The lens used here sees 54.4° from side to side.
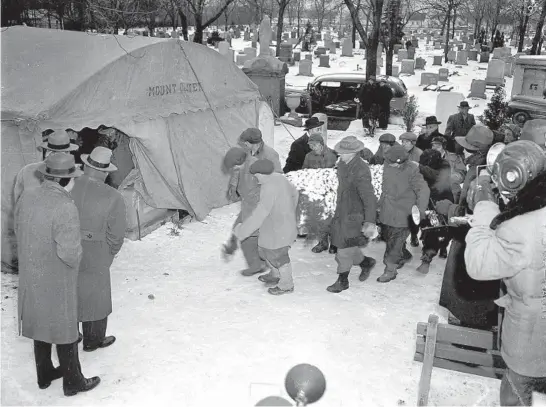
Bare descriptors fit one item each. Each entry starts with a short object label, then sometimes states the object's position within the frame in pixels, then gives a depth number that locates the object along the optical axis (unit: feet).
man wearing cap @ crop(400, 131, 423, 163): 22.36
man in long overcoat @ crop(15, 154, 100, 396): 11.52
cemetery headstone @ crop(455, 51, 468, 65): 94.12
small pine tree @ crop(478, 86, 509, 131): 41.69
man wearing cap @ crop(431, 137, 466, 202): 21.68
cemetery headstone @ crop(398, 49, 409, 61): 96.24
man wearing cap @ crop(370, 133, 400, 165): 22.26
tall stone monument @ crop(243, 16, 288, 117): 47.52
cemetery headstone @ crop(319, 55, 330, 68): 88.63
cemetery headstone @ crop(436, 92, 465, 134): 42.83
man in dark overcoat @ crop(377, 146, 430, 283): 18.88
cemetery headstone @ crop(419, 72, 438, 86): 71.05
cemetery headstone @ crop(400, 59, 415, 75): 81.92
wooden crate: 11.55
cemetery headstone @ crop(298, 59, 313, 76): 79.00
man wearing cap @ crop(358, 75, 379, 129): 44.47
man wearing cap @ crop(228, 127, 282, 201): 18.84
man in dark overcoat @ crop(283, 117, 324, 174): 25.22
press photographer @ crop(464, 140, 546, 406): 8.78
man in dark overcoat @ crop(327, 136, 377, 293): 17.53
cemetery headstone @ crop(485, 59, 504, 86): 69.56
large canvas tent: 19.45
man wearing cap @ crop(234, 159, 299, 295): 16.96
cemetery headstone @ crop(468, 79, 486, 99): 62.59
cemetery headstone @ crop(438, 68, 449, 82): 75.51
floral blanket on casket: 21.77
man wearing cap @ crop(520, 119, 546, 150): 13.16
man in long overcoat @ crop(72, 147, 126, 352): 13.28
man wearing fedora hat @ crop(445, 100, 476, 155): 31.30
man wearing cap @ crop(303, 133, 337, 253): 22.44
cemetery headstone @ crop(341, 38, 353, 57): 105.40
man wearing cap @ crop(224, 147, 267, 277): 18.39
